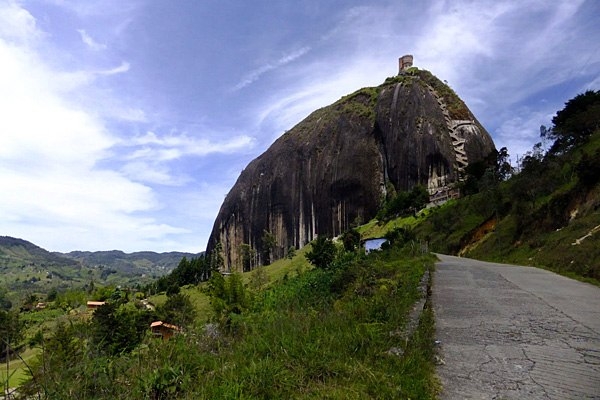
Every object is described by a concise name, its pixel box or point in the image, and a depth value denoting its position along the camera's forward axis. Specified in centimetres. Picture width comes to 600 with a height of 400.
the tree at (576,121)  3220
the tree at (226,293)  2545
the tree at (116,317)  2299
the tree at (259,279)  4346
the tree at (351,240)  4073
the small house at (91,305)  5541
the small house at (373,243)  4080
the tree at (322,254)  2910
